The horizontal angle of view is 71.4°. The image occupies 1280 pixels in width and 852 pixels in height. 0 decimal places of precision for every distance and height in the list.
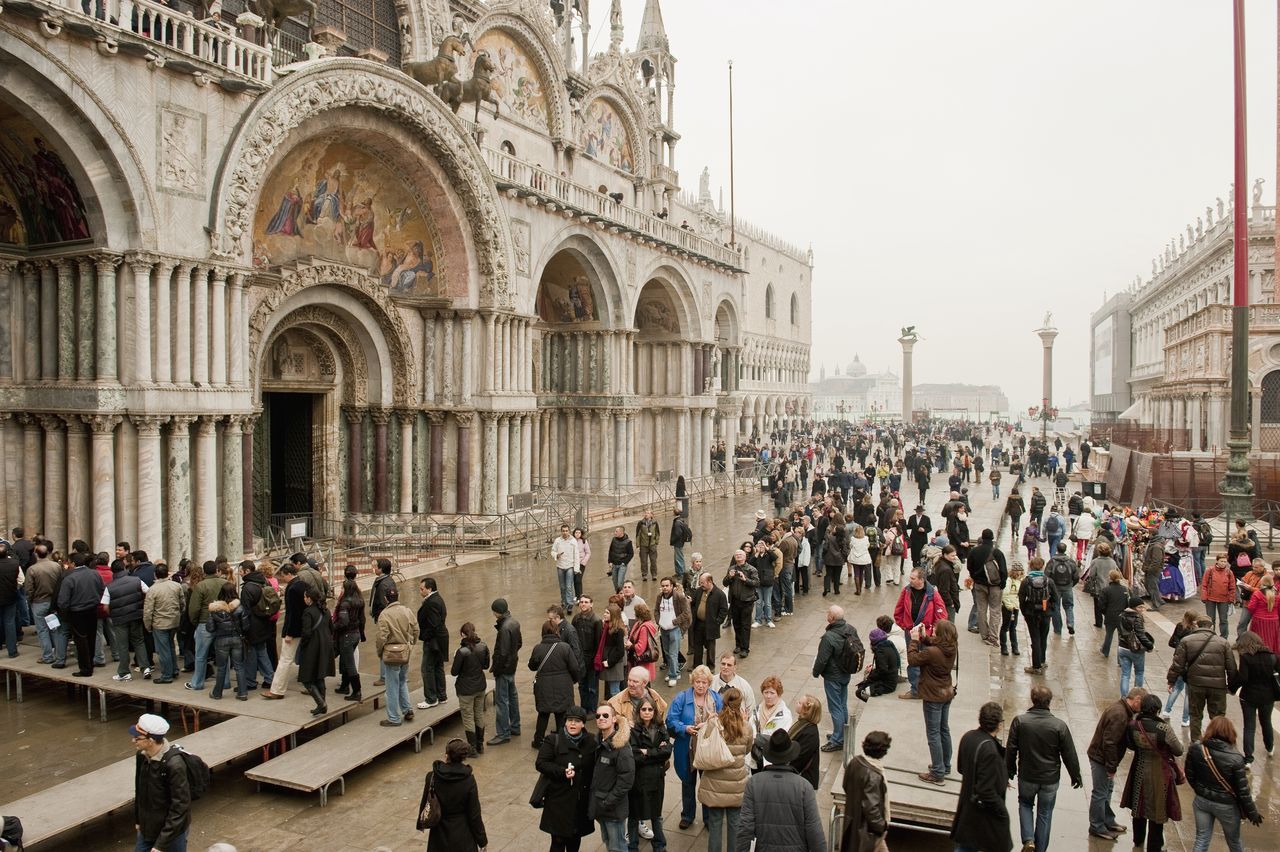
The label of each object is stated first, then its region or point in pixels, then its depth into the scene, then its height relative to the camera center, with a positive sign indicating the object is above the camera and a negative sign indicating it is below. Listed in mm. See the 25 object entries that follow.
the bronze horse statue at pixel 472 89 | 21844 +8081
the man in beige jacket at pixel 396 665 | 9383 -2642
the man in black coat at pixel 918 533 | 17344 -2301
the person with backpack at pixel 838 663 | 8883 -2494
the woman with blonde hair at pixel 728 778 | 6754 -2765
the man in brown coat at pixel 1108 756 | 7168 -2754
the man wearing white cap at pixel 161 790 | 6086 -2598
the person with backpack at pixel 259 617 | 9938 -2275
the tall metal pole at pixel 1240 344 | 19438 +1573
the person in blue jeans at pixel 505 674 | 9227 -2749
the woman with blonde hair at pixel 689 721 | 7492 -2615
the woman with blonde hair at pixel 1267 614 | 9758 -2174
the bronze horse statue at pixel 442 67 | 21203 +8315
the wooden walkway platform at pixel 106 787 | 6992 -3203
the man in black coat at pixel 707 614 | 11266 -2545
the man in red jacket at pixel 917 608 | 9661 -2159
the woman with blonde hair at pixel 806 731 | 6711 -2402
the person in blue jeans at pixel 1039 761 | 6906 -2692
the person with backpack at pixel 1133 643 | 9641 -2476
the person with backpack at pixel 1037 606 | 11641 -2513
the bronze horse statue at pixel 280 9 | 17516 +7990
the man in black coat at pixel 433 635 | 9766 -2441
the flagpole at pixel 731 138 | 36034 +11486
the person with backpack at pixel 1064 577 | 12680 -2307
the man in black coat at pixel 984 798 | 6410 -2769
